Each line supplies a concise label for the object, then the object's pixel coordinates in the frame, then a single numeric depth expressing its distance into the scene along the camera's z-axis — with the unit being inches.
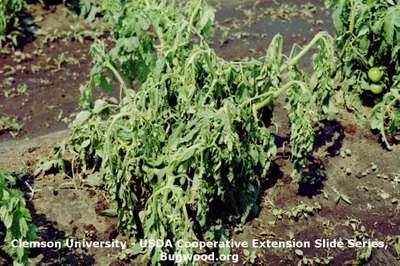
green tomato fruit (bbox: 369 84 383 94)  183.0
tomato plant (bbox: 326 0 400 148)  170.9
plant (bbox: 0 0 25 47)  233.9
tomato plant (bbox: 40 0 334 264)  132.7
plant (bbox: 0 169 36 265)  118.1
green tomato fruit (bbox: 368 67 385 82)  180.7
